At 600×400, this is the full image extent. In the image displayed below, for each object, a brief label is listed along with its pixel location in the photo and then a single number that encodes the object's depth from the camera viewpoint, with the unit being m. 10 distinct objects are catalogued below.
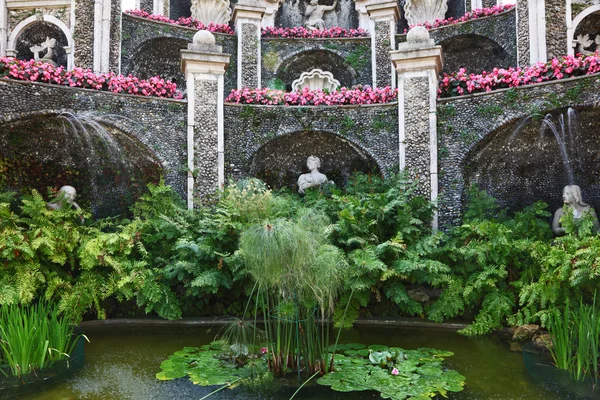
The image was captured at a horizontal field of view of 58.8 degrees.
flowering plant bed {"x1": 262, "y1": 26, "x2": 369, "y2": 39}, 16.16
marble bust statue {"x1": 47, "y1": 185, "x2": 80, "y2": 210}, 8.99
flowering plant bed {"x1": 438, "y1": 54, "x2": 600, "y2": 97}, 9.90
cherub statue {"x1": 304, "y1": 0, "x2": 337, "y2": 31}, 18.14
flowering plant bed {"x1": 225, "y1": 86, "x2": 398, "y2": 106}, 11.74
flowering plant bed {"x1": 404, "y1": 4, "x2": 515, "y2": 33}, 14.75
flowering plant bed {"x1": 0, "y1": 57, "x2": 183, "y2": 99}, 10.09
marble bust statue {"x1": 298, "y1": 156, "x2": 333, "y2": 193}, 11.05
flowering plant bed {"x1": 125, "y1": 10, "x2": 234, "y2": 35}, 15.58
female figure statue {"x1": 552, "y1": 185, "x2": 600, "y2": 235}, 9.48
